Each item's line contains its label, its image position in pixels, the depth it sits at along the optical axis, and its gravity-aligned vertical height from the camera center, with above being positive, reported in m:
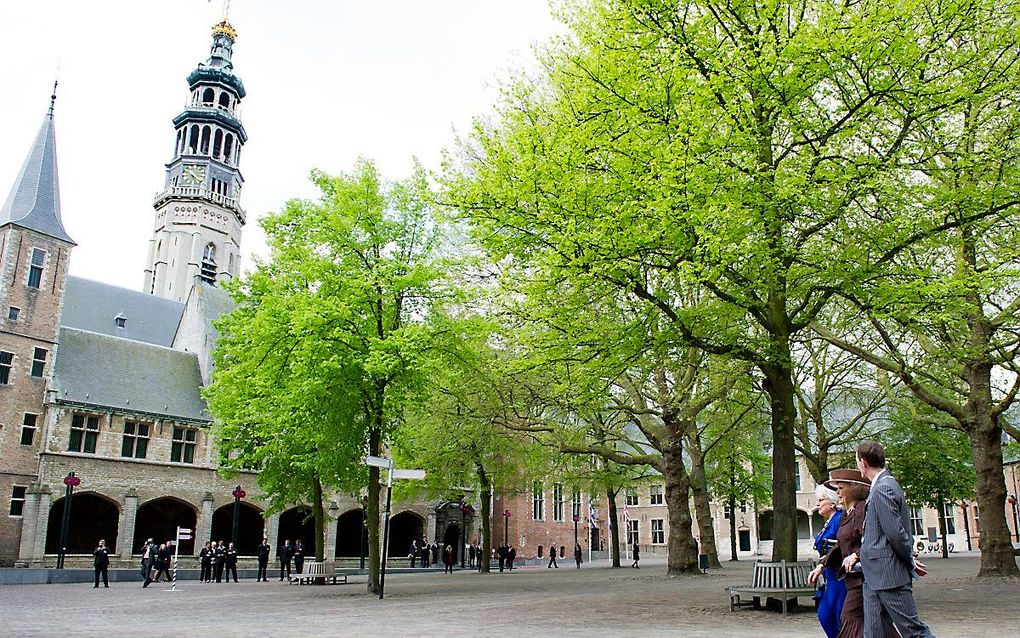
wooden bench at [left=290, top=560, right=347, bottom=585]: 24.93 -1.94
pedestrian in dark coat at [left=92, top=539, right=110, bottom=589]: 25.44 -1.61
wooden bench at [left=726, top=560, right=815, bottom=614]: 12.97 -1.14
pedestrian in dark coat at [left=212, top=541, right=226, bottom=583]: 30.50 -1.86
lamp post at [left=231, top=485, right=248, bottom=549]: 39.03 +0.63
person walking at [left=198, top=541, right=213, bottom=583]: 31.22 -2.11
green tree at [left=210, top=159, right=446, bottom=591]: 18.78 +5.05
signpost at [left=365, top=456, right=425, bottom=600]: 16.72 +0.81
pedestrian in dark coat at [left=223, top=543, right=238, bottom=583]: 30.77 -1.89
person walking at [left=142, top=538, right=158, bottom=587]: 25.80 -1.54
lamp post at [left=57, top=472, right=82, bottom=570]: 35.29 +0.28
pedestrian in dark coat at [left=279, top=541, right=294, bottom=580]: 33.24 -1.82
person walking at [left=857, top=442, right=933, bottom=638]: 5.09 -0.33
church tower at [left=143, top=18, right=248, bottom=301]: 78.69 +31.05
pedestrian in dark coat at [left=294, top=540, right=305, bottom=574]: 32.97 -2.06
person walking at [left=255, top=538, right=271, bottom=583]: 31.91 -1.93
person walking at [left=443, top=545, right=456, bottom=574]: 39.84 -2.34
